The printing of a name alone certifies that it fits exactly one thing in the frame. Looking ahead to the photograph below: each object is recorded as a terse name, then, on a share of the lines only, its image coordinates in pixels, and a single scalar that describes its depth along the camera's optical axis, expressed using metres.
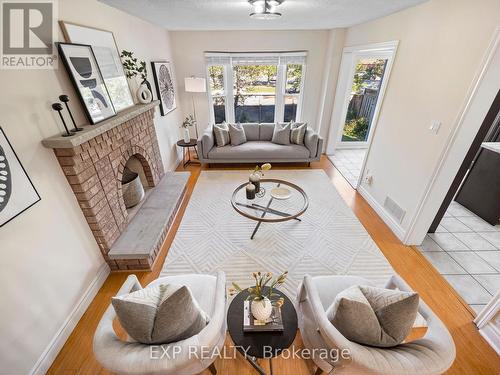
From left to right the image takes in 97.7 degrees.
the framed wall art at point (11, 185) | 1.25
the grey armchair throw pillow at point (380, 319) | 1.01
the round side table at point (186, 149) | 4.27
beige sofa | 4.14
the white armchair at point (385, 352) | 0.92
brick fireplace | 1.68
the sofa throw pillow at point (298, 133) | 4.33
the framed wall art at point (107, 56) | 1.84
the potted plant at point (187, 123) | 4.38
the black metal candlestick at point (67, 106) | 1.56
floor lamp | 4.30
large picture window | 4.62
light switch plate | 2.12
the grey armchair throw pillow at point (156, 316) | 1.00
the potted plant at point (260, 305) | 1.28
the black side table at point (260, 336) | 1.25
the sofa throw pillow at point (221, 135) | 4.27
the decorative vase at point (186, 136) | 4.35
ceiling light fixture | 2.16
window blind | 4.53
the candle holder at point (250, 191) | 2.66
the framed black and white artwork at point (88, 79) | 1.73
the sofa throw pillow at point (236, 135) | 4.34
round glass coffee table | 2.48
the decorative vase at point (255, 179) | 2.68
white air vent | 2.64
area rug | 2.26
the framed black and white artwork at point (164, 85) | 3.57
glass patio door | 4.37
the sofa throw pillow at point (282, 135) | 4.37
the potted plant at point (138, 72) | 2.60
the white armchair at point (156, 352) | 0.93
